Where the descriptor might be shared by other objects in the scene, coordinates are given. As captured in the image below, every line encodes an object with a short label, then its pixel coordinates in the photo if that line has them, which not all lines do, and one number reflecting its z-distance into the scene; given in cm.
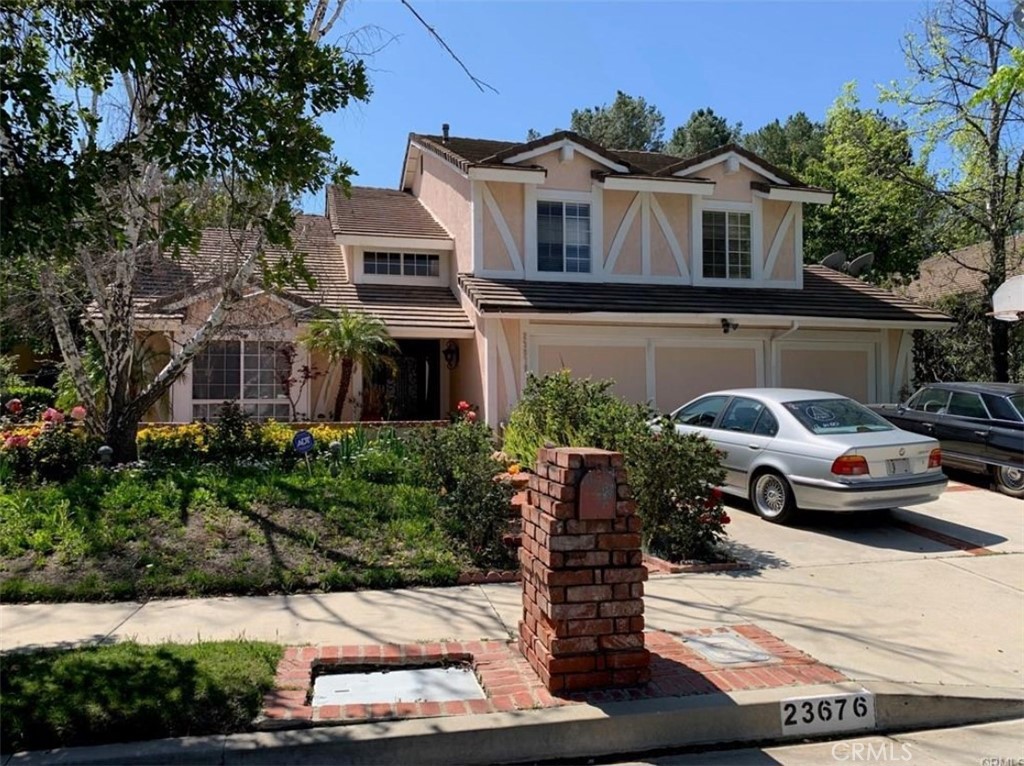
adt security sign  872
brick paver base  390
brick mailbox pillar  414
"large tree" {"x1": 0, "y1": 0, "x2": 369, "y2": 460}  448
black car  1068
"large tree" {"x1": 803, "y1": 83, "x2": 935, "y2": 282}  1945
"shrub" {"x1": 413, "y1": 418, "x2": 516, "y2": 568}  700
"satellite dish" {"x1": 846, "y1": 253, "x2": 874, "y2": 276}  1986
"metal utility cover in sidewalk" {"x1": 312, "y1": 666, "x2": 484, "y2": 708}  410
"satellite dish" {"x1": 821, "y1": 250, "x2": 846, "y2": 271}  2027
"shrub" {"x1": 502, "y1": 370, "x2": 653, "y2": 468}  792
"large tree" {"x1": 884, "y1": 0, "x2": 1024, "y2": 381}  1669
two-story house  1449
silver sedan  816
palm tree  1365
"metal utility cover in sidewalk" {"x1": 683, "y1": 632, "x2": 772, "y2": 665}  474
